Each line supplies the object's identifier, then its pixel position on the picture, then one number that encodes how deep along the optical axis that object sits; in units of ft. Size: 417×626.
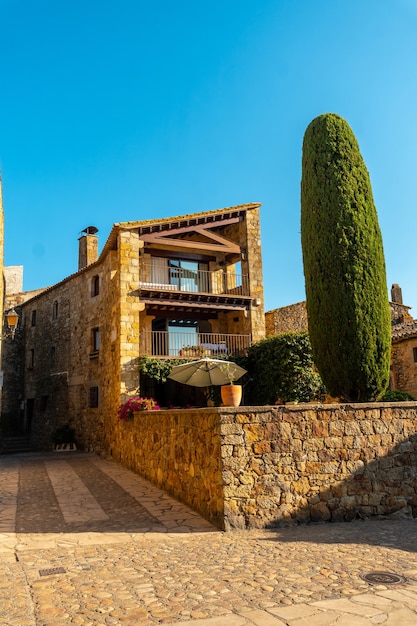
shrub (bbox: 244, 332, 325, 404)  56.34
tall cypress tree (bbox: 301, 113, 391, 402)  34.58
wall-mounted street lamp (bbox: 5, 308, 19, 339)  46.59
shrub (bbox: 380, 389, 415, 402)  50.47
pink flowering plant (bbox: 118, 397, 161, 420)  48.16
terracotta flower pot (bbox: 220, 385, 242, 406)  29.48
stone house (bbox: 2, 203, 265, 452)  59.57
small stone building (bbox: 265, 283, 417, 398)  68.13
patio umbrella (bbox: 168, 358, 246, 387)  46.37
